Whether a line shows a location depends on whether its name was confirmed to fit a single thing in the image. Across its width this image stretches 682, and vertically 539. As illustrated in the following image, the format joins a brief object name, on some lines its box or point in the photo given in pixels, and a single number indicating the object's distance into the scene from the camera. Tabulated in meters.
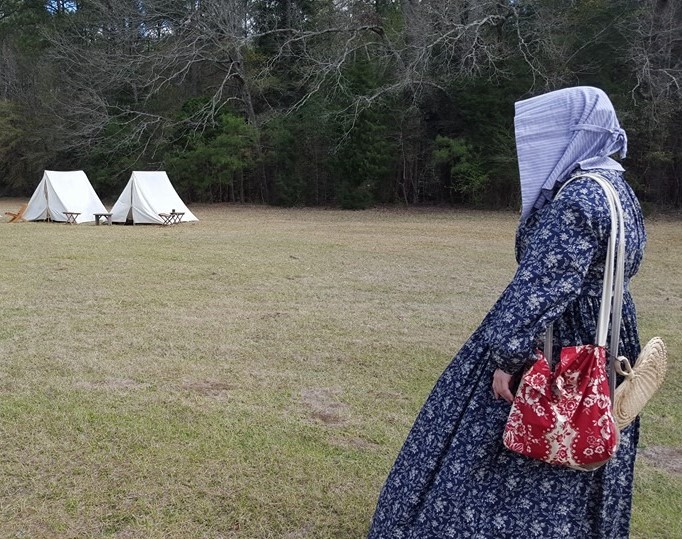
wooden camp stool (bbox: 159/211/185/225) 13.33
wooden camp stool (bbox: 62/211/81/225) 13.49
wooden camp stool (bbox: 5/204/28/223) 14.20
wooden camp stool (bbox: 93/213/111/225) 13.38
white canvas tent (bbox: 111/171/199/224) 13.36
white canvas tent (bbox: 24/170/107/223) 13.80
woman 1.41
